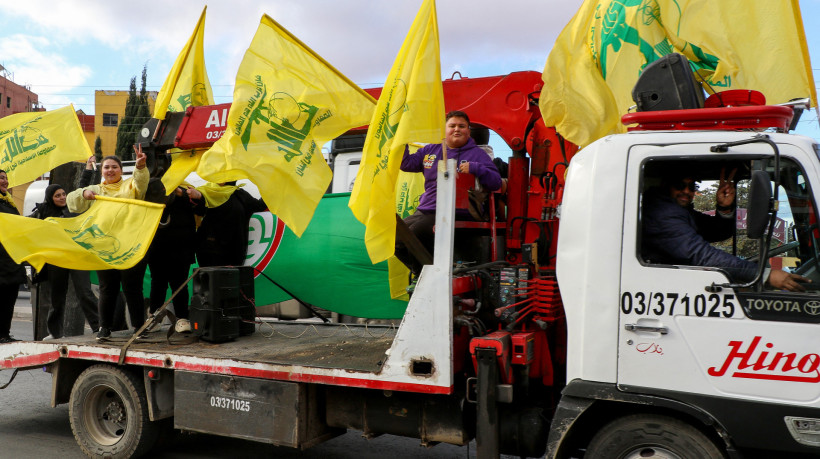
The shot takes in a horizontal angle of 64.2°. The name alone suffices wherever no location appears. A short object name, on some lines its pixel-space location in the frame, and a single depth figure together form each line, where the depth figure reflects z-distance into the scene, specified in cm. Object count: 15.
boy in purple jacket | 489
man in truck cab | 336
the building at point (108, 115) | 4528
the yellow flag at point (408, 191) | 668
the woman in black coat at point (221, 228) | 656
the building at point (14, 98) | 5156
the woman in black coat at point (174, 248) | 615
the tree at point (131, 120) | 3672
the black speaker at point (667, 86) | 369
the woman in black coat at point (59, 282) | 745
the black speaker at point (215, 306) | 536
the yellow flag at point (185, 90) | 611
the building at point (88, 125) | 4547
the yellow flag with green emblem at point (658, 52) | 419
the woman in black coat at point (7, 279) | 689
